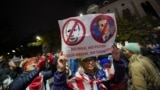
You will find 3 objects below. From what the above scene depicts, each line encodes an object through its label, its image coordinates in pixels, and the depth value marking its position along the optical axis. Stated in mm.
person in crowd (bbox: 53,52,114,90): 1404
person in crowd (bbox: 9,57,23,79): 2748
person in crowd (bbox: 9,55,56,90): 1798
